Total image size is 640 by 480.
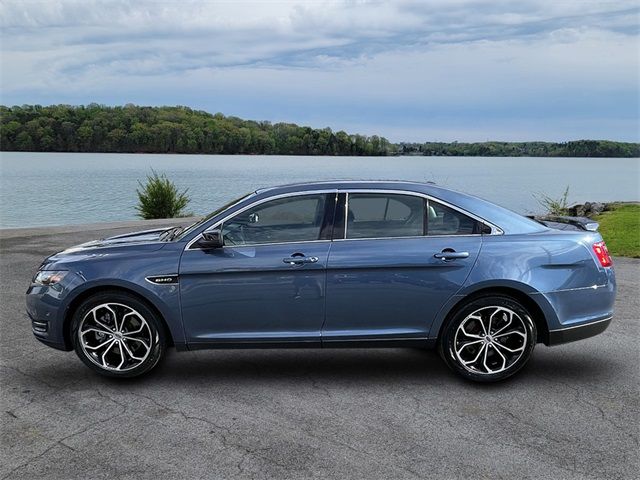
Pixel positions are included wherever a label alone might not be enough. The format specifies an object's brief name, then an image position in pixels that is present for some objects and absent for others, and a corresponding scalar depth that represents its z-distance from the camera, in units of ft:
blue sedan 16.28
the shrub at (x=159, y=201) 70.90
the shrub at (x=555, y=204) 67.15
